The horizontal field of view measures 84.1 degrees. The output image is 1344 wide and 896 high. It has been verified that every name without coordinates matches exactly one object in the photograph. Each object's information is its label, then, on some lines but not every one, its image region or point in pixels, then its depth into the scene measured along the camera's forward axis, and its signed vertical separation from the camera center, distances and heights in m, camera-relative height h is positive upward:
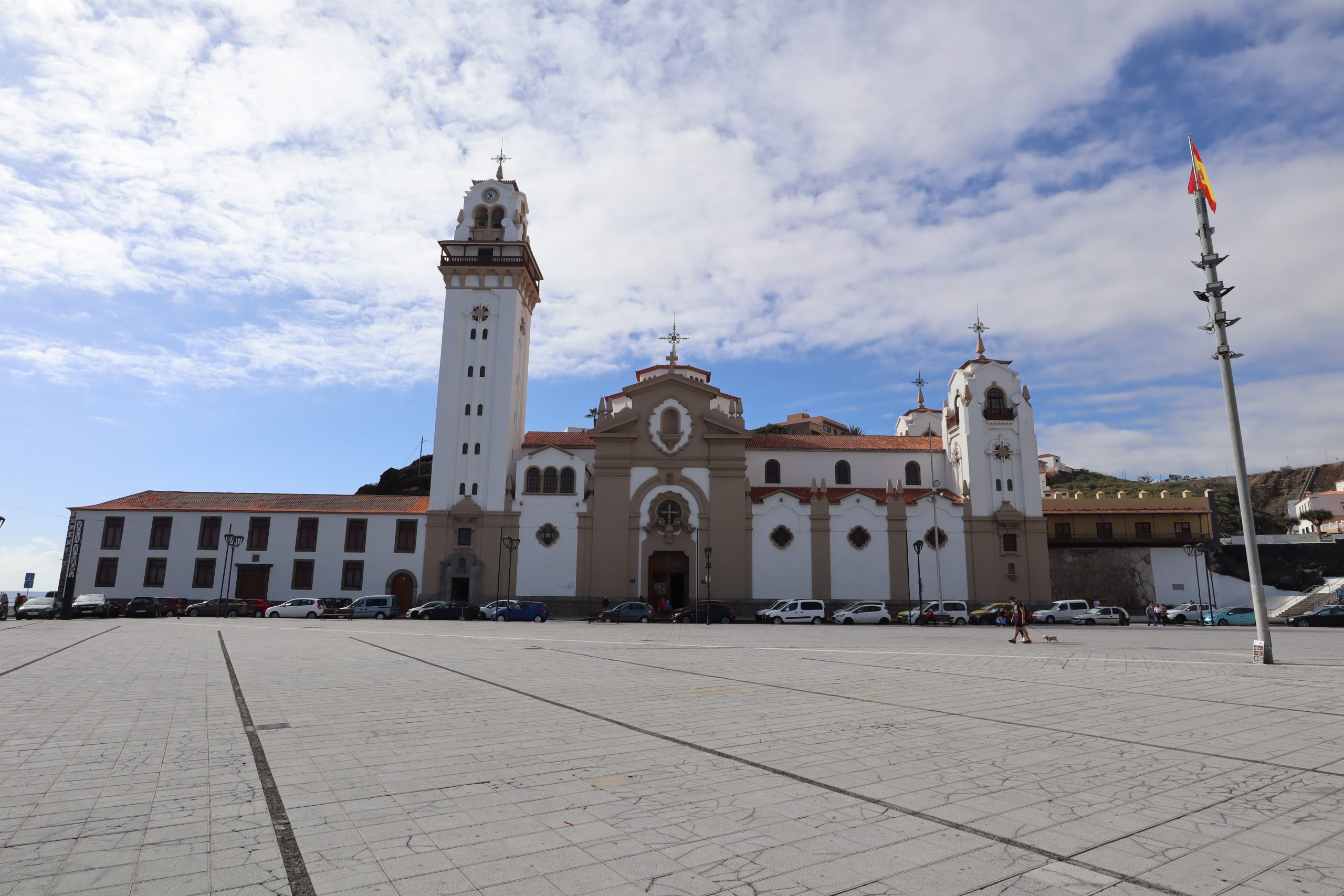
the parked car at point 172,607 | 43.38 -1.77
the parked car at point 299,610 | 41.47 -1.84
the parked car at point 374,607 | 41.62 -1.68
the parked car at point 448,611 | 40.28 -1.81
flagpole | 15.26 +4.12
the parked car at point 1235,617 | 40.38 -2.07
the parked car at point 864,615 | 40.06 -1.99
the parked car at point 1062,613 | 41.41 -1.88
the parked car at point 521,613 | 39.91 -1.87
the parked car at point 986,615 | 40.88 -2.03
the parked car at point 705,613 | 39.34 -1.84
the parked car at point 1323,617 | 36.50 -1.89
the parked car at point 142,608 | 41.81 -1.73
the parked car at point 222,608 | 42.75 -1.80
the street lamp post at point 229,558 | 43.89 +1.10
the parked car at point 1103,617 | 40.28 -2.09
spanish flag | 16.75 +8.93
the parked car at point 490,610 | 41.41 -1.79
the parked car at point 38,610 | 37.84 -1.71
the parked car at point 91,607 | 39.06 -1.58
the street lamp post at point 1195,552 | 49.44 +1.77
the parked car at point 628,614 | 38.09 -1.83
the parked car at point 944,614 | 39.66 -1.88
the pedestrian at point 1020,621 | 22.00 -1.25
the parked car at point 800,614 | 40.25 -1.91
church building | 45.12 +4.43
